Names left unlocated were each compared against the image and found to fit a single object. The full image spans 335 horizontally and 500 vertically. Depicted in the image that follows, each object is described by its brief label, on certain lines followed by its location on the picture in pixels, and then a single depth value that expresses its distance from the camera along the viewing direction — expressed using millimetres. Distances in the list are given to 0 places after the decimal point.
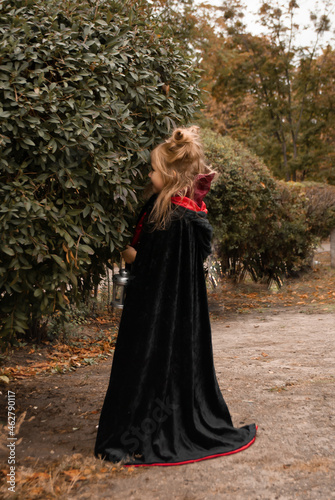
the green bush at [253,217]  8938
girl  3285
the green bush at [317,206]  12750
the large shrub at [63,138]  2893
